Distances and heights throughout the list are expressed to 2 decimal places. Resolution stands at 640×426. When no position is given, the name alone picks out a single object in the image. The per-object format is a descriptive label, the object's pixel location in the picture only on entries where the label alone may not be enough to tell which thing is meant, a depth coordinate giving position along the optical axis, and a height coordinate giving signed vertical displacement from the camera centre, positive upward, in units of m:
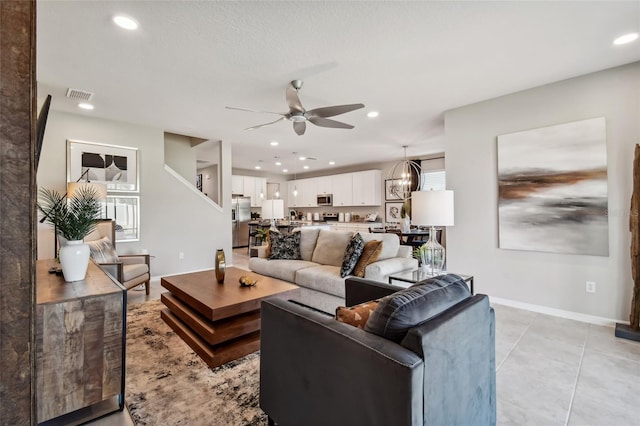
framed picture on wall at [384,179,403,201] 7.79 +0.68
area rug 1.66 -1.14
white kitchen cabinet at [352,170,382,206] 8.18 +0.78
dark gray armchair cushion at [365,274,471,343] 1.10 -0.38
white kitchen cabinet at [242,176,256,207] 9.30 +0.95
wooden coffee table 2.18 -0.83
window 7.33 +0.88
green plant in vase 1.76 -0.08
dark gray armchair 0.96 -0.60
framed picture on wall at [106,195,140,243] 4.57 +0.04
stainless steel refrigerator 8.87 -0.12
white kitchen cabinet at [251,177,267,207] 9.59 +0.84
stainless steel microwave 9.23 +0.50
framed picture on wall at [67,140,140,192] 4.26 +0.82
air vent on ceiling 3.37 +1.49
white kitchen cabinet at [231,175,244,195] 9.04 +1.00
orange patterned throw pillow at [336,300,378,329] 1.30 -0.46
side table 2.66 -0.62
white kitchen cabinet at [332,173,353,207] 8.73 +0.77
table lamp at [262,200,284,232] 4.85 +0.11
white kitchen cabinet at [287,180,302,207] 10.36 +0.76
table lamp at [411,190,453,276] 2.53 -0.02
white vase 1.76 -0.25
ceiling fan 2.92 +1.11
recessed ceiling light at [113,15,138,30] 2.13 +1.48
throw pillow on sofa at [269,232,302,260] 4.13 -0.44
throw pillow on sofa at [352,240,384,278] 3.10 -0.45
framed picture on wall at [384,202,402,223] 7.81 +0.06
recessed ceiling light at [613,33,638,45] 2.37 +1.45
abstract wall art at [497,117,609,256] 2.98 +0.26
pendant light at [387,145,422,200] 7.37 +1.00
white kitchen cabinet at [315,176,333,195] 9.22 +1.00
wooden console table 1.46 -0.70
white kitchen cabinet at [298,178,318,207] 9.73 +0.81
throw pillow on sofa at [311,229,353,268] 3.74 -0.43
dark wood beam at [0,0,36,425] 0.88 +0.02
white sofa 3.07 -0.63
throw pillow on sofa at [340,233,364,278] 3.12 -0.45
